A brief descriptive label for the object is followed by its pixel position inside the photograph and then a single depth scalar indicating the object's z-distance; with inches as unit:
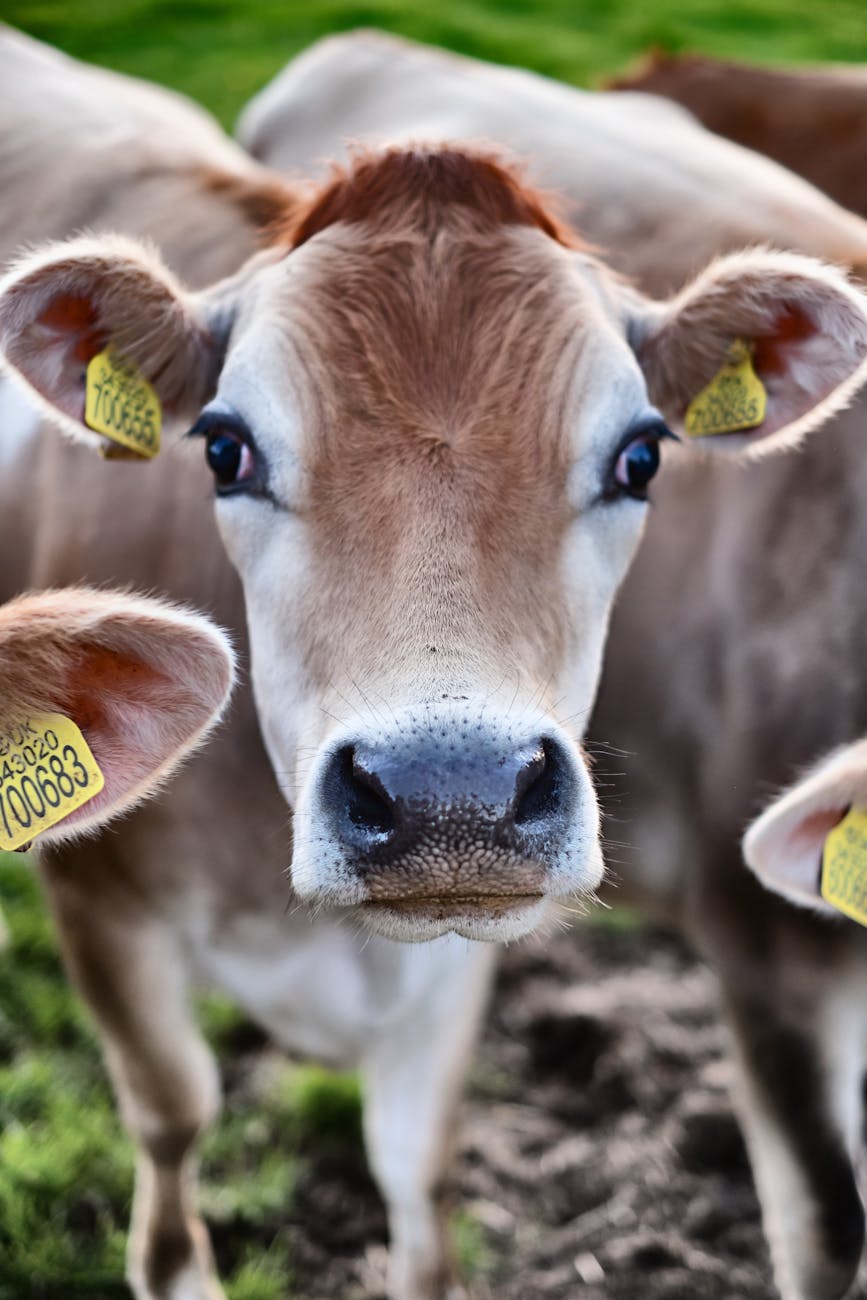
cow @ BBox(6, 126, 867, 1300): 72.9
